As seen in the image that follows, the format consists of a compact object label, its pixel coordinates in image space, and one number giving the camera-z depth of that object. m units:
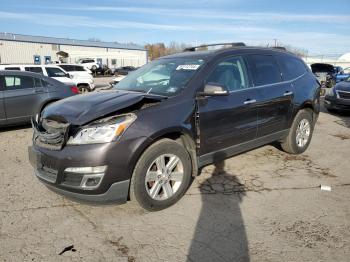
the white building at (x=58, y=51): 40.02
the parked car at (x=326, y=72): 22.12
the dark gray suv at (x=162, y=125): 3.27
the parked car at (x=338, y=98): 10.36
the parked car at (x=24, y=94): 7.44
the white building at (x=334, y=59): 39.41
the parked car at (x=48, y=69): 14.07
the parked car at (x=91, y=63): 39.22
